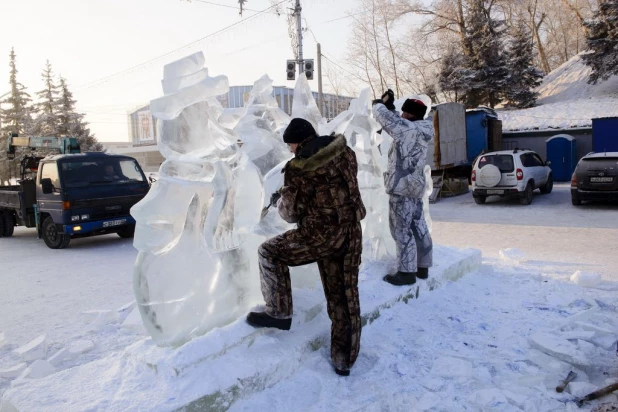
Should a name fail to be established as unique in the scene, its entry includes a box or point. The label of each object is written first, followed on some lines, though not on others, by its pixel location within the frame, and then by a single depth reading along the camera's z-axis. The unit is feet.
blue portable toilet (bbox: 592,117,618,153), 63.05
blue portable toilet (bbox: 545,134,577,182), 66.74
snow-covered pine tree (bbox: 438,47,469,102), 97.04
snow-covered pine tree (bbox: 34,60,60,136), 104.47
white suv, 47.75
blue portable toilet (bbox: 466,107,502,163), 67.56
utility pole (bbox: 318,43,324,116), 70.57
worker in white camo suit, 15.74
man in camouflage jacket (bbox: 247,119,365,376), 10.80
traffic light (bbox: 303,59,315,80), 54.54
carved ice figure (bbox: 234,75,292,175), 14.32
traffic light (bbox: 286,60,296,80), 55.67
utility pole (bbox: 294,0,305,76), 57.90
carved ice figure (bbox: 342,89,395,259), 17.58
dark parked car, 41.27
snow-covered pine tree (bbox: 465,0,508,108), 94.94
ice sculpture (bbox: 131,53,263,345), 11.71
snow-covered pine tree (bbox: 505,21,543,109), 96.32
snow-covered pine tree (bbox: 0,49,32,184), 118.83
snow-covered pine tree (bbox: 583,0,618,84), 83.30
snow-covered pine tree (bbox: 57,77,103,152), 103.45
